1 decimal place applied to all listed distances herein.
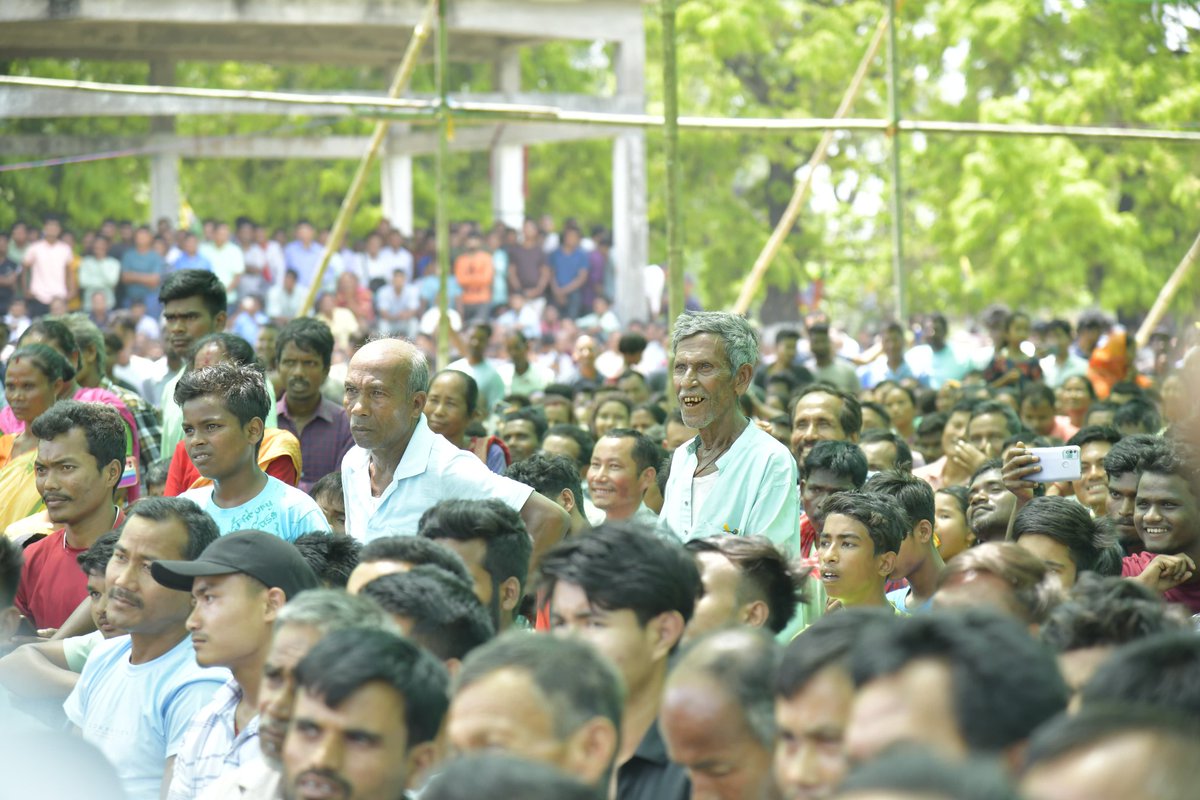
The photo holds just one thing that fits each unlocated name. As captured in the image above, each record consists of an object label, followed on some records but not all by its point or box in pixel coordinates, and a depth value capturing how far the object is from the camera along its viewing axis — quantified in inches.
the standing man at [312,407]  654.5
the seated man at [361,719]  289.9
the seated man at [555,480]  609.9
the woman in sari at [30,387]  637.3
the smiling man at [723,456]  478.3
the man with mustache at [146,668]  411.2
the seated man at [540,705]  264.7
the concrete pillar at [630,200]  1633.9
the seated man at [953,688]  241.1
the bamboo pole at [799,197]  1098.7
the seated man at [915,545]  514.3
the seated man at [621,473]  618.5
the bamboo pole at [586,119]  952.9
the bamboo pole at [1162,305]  1231.4
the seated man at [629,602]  334.6
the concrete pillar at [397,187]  1924.2
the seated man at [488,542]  437.4
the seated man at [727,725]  290.8
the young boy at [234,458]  502.3
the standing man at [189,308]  662.5
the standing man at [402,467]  496.1
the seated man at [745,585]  383.2
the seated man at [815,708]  259.8
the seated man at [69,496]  532.1
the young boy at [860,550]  497.4
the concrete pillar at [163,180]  1696.6
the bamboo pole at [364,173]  1067.9
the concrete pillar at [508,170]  1776.6
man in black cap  376.8
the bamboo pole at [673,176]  790.5
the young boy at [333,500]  588.1
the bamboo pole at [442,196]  968.3
